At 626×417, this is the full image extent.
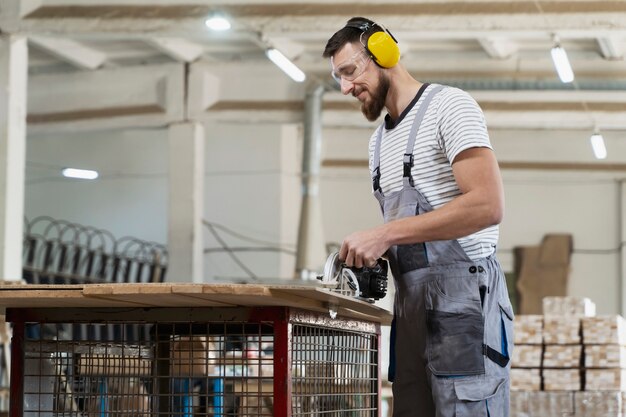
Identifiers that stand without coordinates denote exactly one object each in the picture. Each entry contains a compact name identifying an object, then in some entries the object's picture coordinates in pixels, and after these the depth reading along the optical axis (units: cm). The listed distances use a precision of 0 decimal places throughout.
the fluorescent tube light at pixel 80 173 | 1650
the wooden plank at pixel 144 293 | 239
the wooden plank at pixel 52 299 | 254
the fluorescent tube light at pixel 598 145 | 1382
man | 251
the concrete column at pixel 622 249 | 1669
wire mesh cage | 267
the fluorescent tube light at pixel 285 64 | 1172
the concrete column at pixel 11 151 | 1094
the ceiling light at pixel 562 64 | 1076
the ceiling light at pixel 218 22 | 1054
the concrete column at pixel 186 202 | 1410
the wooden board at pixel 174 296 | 239
